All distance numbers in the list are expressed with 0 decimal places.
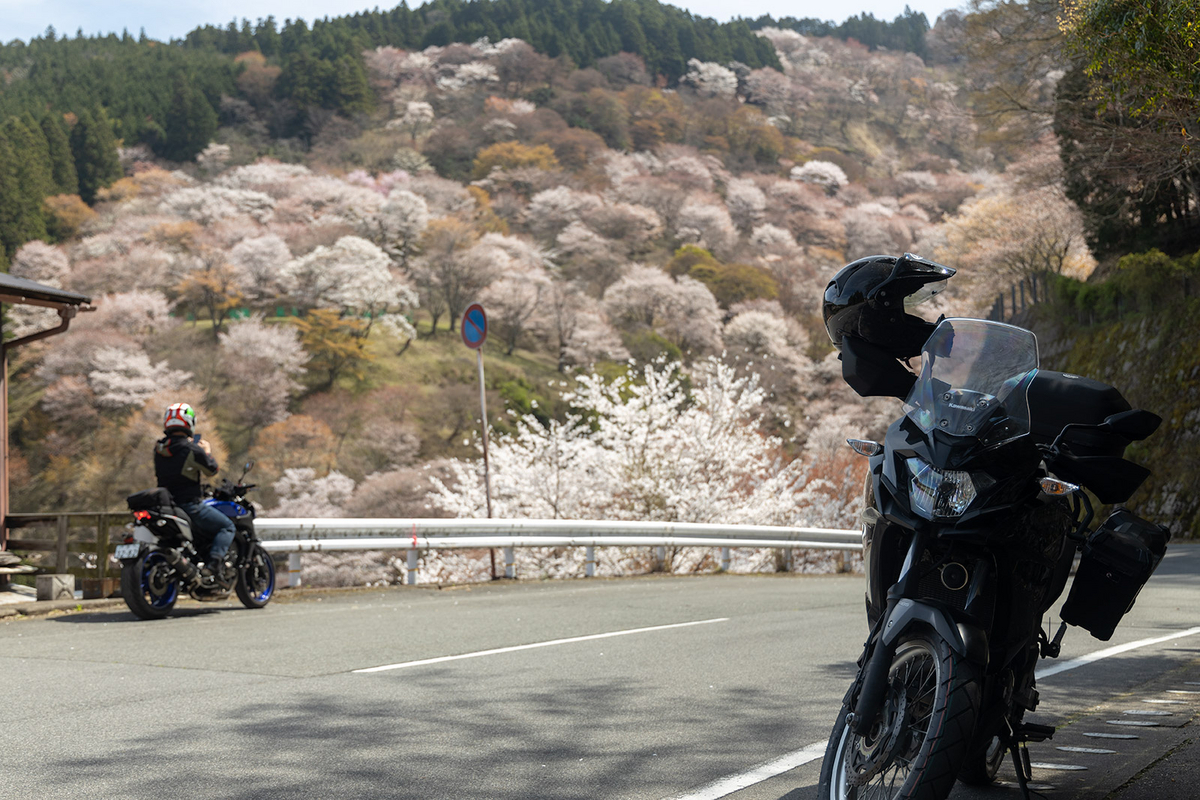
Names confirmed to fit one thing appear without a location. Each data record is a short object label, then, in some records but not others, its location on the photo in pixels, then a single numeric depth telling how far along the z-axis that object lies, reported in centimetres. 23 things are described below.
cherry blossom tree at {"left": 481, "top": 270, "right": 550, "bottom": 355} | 5728
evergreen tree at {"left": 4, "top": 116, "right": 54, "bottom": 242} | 5759
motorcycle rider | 928
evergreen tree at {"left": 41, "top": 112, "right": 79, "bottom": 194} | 6725
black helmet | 360
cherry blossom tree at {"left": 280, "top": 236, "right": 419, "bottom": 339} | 5503
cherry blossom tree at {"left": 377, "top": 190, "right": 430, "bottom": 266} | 6444
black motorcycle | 285
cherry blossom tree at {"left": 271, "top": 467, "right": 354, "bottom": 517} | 3881
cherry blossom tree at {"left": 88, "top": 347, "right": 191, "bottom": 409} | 4219
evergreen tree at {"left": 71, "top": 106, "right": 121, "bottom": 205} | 7031
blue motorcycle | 882
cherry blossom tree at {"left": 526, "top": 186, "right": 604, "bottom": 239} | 7612
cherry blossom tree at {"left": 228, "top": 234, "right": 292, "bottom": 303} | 5647
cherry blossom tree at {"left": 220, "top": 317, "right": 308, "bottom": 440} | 4469
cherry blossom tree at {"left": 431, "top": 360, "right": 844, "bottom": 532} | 2083
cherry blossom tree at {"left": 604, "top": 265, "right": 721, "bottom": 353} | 5828
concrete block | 971
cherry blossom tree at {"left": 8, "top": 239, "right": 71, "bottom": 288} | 5534
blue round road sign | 1431
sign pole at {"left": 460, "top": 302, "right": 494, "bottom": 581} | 1430
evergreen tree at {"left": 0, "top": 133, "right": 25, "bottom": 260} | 5691
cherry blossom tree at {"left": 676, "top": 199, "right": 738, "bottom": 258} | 7731
